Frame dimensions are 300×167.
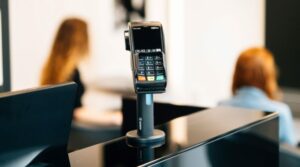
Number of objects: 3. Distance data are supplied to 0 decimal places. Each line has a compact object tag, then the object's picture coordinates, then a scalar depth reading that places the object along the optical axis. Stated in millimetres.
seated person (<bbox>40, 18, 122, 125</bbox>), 2805
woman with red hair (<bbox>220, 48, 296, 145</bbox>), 2600
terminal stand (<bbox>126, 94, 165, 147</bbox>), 1030
